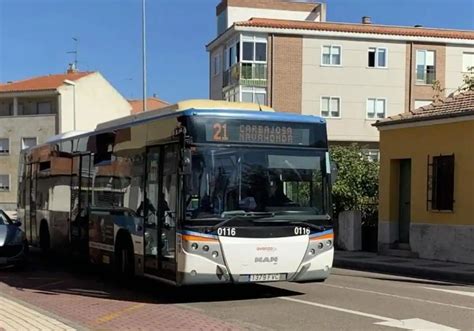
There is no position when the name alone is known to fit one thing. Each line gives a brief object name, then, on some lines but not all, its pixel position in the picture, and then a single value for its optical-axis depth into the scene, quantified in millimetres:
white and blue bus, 9953
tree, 23016
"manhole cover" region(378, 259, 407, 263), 17922
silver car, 14352
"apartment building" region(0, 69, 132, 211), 56594
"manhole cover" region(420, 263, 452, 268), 16531
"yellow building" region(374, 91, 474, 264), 17391
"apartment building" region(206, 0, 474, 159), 44219
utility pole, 35003
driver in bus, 10445
